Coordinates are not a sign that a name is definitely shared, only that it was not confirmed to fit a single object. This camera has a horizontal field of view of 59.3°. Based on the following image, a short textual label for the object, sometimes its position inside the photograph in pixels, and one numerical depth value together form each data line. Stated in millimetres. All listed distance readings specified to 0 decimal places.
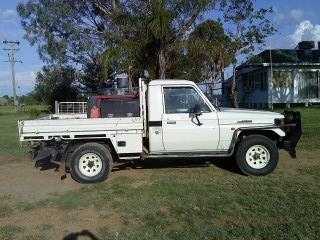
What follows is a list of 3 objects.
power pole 34884
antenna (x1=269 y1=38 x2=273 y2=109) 17066
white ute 5317
